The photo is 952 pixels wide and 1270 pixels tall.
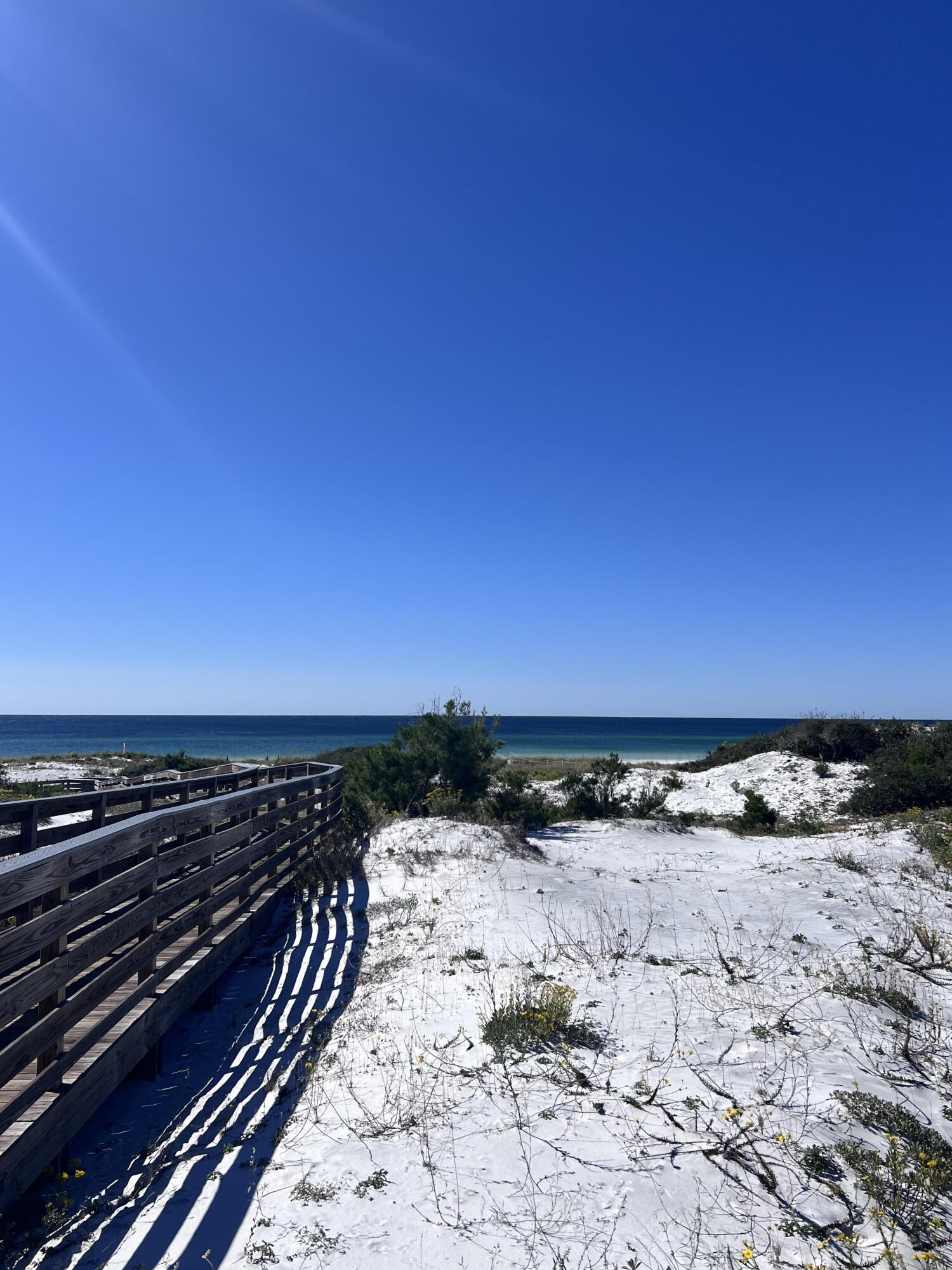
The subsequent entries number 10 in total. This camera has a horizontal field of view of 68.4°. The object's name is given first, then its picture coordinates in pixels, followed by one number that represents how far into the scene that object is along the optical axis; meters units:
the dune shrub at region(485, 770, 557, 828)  15.33
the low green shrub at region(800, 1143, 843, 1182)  3.33
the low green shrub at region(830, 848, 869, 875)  10.13
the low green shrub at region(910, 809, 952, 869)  10.09
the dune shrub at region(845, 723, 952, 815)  15.95
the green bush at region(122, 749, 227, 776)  28.53
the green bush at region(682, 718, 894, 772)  23.39
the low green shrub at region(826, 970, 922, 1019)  5.18
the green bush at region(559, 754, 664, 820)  17.25
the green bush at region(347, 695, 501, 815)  15.73
